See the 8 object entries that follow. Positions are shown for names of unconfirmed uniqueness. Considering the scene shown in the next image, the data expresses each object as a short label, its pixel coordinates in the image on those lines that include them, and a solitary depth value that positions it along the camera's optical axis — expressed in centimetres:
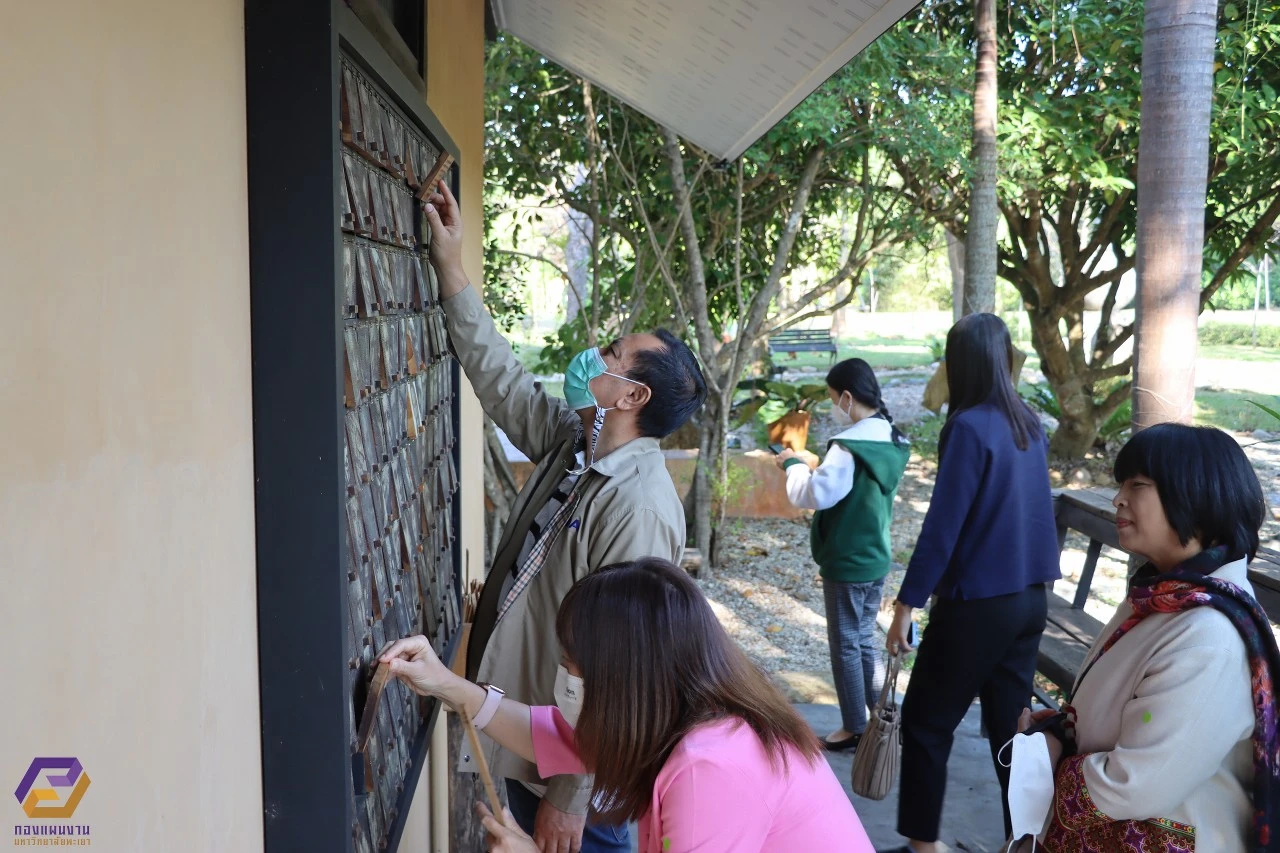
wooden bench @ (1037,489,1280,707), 362
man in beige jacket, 231
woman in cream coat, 202
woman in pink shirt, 148
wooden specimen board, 158
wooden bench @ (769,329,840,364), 1989
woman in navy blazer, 335
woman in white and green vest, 450
